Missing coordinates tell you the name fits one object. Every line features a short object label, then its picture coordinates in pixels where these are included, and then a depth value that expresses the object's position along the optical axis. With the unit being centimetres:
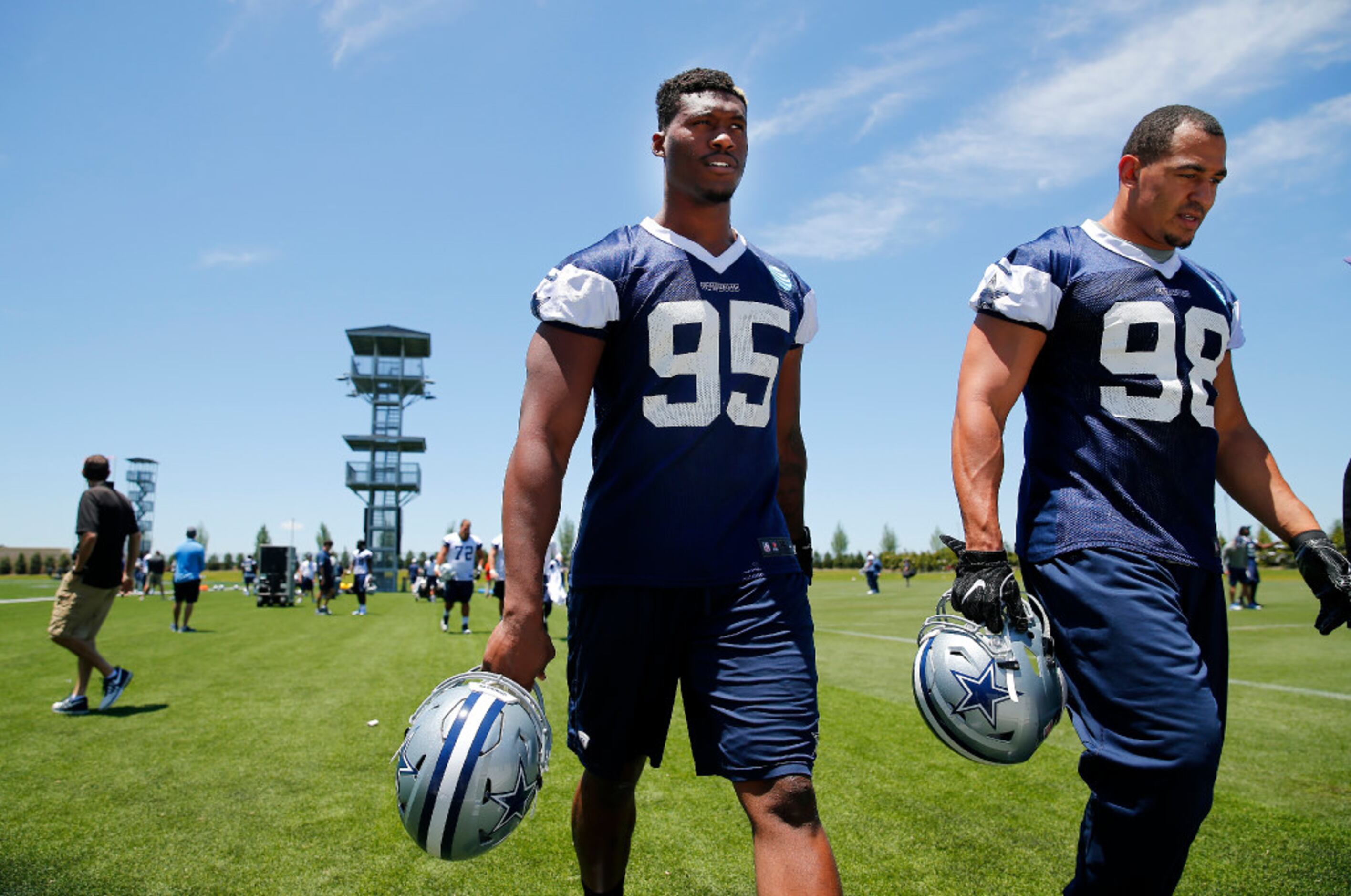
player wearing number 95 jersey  244
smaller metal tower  8869
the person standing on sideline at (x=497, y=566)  1527
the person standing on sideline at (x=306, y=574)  4016
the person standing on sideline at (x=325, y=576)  2678
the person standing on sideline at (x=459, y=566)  1712
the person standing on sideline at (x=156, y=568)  3578
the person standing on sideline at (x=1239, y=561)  2014
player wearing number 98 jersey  241
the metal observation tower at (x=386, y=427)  6638
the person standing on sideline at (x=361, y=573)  2652
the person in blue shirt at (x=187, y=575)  1695
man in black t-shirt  778
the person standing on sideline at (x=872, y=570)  3584
